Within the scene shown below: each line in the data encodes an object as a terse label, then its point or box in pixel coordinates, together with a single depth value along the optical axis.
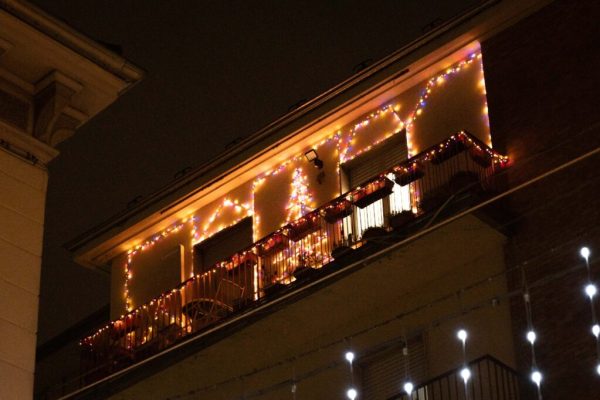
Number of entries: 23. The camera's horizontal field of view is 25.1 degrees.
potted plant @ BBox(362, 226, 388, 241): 15.91
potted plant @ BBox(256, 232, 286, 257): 17.78
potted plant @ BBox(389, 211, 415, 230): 15.74
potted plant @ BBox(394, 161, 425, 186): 16.30
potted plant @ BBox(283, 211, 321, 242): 17.41
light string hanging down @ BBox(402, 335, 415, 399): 14.26
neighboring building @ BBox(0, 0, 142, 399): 11.36
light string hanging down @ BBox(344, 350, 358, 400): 15.73
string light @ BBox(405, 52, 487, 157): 17.23
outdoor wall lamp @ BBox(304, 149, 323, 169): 18.64
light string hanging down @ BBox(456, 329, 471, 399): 14.05
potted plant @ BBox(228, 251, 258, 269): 18.14
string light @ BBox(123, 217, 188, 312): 20.78
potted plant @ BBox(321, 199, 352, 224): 17.03
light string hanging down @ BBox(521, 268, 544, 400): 13.86
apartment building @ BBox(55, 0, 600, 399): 14.88
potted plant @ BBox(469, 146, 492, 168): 15.70
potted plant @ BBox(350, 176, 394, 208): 16.45
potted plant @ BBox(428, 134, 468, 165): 15.75
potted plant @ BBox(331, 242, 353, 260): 16.19
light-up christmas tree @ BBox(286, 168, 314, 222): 18.66
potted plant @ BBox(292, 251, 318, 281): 16.62
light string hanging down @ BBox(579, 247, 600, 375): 13.74
